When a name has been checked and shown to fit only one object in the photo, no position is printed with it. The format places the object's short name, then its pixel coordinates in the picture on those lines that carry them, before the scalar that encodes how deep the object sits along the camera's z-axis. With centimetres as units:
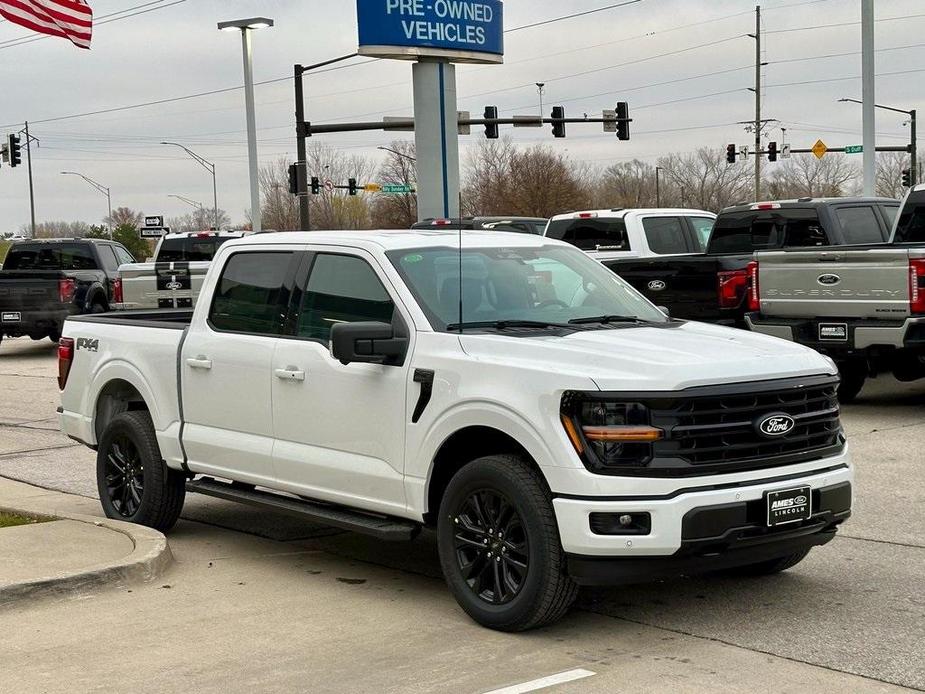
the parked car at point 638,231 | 1897
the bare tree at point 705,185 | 11012
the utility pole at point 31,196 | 7809
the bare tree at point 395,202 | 7081
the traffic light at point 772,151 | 6160
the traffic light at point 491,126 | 4350
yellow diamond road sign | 5587
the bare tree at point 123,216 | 13988
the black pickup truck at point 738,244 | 1496
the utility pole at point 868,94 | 2684
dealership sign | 3341
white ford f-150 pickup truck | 574
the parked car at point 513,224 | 2200
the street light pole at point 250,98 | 3925
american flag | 1445
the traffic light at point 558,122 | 4566
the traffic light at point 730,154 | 6200
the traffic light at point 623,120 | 4703
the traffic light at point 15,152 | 5275
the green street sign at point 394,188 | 5888
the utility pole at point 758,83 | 6931
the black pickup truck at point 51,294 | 2369
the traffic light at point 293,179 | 4100
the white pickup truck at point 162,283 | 2264
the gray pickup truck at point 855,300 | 1266
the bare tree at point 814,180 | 10988
